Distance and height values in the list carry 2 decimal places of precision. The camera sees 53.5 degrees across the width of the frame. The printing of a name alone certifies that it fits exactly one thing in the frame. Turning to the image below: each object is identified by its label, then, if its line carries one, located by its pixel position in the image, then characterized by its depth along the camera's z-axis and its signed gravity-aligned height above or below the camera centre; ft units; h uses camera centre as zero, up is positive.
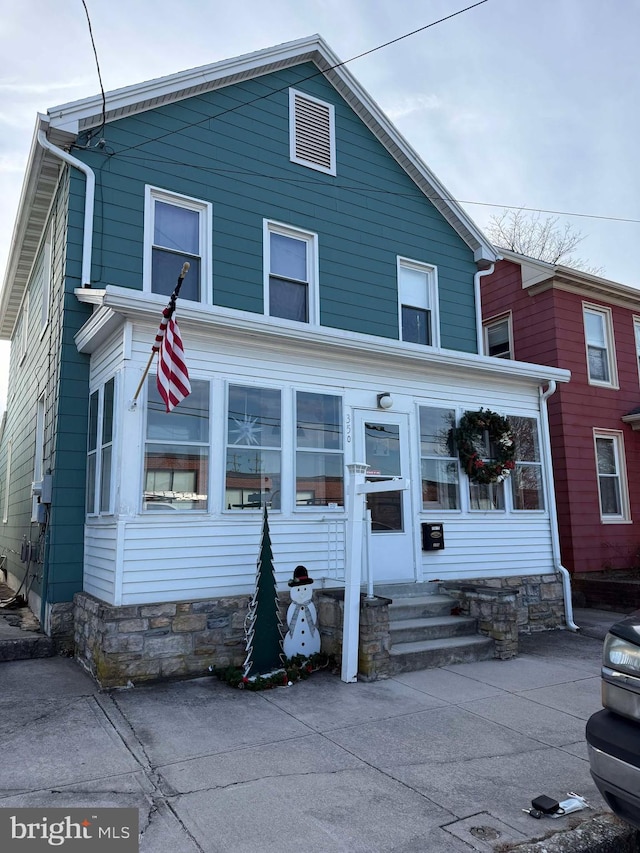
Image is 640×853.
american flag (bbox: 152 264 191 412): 17.33 +4.47
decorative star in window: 21.81 +3.29
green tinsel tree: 18.99 -2.97
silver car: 8.37 -2.85
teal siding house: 20.24 +6.33
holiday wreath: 26.50 +3.26
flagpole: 16.48 +6.01
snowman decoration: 20.24 -3.03
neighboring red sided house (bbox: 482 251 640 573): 37.11 +8.46
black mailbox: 25.48 -0.52
